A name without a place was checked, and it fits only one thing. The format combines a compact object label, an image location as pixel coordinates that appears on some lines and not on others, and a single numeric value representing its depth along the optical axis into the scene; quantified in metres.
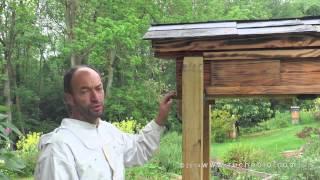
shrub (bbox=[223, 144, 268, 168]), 8.10
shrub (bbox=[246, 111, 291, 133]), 14.92
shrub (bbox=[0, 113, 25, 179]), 2.47
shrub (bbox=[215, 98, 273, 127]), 14.22
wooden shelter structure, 2.21
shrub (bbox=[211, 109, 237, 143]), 13.33
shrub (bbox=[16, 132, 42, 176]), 8.97
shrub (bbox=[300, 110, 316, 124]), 14.83
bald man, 2.01
